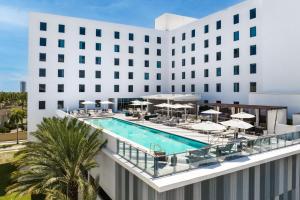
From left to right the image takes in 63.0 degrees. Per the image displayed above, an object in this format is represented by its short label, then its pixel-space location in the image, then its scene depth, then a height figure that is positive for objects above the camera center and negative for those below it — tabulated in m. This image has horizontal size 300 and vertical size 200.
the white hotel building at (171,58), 27.86 +5.88
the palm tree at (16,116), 50.97 -4.03
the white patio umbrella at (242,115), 21.94 -1.59
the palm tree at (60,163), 12.84 -3.86
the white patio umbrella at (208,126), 16.34 -1.98
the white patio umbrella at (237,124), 17.48 -1.92
